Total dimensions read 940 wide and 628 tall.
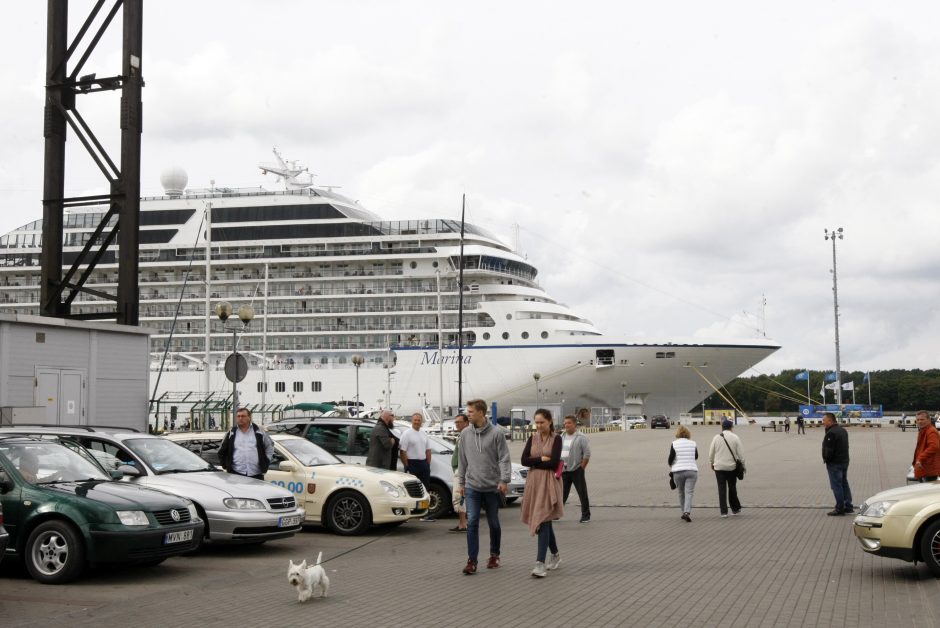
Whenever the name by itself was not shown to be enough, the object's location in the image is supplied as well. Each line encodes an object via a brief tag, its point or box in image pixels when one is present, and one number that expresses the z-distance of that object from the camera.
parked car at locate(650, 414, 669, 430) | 61.59
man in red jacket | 12.05
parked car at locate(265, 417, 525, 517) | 15.31
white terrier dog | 8.12
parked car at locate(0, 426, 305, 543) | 10.68
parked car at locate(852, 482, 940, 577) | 8.80
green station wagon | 8.82
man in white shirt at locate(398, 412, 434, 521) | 14.33
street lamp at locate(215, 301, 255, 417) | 16.62
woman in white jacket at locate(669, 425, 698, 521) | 14.38
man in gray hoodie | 9.70
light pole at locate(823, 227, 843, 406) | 63.34
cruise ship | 58.34
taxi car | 12.82
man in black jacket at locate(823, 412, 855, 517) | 14.31
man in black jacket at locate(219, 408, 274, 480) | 12.56
